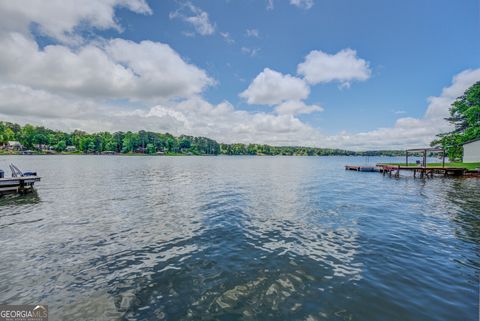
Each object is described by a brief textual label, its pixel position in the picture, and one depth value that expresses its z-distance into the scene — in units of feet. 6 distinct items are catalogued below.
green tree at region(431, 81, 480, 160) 163.12
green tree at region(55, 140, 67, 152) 532.32
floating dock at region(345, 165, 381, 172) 180.96
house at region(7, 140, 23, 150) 486.79
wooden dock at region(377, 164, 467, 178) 135.95
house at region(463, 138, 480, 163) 155.09
